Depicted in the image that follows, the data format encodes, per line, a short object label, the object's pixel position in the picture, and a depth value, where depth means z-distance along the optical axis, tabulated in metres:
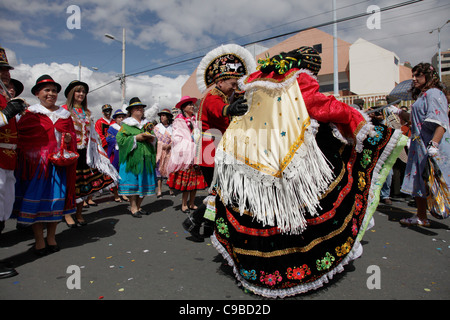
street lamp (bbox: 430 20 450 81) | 25.89
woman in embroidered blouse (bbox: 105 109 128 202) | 6.61
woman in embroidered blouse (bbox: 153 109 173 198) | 6.03
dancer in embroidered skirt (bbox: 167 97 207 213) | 5.23
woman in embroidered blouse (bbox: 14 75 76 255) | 3.24
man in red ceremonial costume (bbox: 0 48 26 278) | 2.71
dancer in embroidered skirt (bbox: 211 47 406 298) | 2.23
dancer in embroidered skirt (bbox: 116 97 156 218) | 5.10
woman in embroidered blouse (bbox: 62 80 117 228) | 4.24
